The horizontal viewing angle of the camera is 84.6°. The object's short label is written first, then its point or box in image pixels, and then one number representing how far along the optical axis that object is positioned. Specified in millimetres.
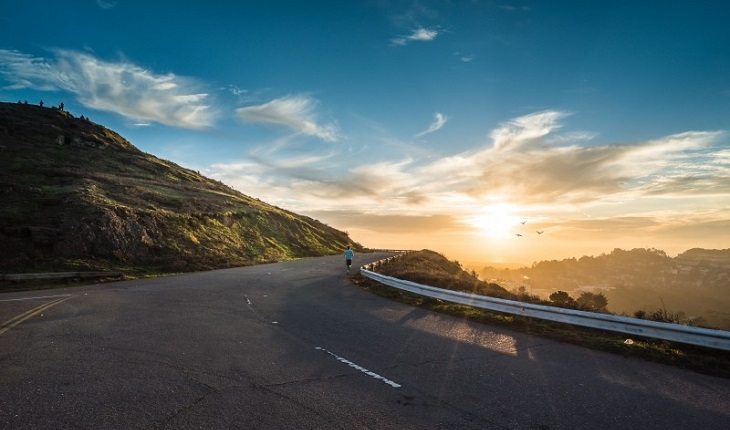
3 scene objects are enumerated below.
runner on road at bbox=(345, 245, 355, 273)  28391
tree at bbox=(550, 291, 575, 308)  17881
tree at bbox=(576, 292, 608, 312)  24420
